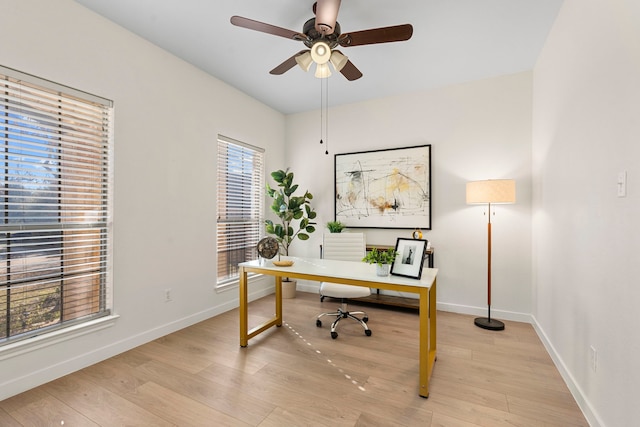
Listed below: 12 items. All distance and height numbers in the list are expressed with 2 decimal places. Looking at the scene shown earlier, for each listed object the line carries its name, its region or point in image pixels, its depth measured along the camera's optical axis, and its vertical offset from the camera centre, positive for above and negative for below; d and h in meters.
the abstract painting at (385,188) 3.73 +0.37
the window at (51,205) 1.93 +0.07
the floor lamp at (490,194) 2.91 +0.22
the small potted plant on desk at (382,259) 2.13 -0.33
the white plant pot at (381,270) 2.14 -0.42
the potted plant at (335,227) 4.04 -0.17
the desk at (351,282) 1.90 -0.49
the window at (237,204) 3.63 +0.15
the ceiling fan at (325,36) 1.81 +1.23
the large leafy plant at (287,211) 4.08 +0.06
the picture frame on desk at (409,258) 2.06 -0.32
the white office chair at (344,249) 3.23 -0.41
